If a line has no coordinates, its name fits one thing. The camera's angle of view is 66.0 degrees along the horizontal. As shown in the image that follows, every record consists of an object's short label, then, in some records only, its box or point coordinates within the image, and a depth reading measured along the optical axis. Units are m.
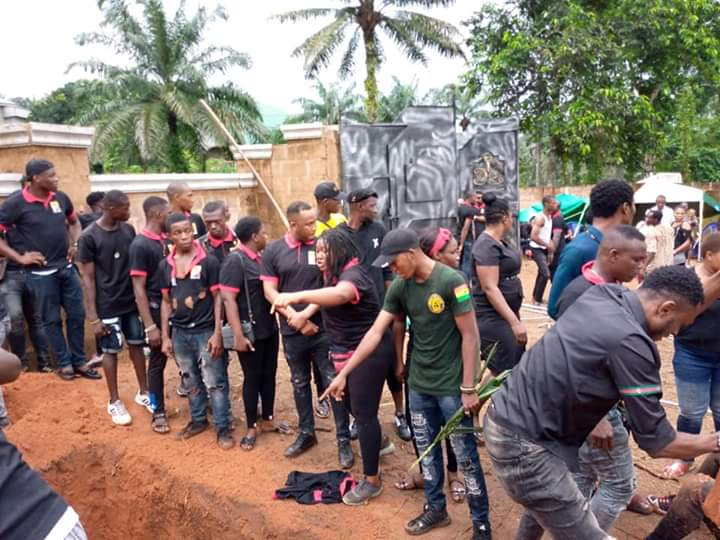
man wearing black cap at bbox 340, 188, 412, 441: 4.53
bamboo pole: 9.06
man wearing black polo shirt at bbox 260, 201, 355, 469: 4.06
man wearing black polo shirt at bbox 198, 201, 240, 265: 5.05
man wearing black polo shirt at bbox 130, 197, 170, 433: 4.61
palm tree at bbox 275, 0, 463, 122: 17.62
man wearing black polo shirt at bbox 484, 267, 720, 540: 2.00
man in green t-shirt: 3.02
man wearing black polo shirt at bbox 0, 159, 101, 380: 5.13
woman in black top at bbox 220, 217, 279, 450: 4.30
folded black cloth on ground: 3.75
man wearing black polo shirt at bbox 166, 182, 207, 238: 5.36
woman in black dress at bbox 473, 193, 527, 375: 3.81
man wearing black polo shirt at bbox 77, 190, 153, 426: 4.81
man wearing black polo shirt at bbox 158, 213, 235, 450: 4.40
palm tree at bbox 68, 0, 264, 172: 17.19
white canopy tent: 13.87
